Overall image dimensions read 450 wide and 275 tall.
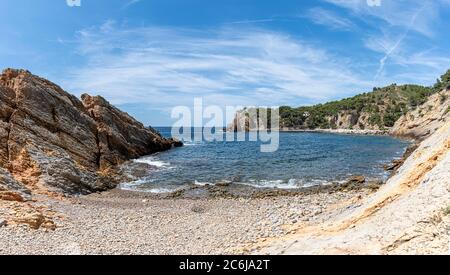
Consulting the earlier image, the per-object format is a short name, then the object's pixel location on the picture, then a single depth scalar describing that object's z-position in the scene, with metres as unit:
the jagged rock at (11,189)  26.68
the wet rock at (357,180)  40.56
